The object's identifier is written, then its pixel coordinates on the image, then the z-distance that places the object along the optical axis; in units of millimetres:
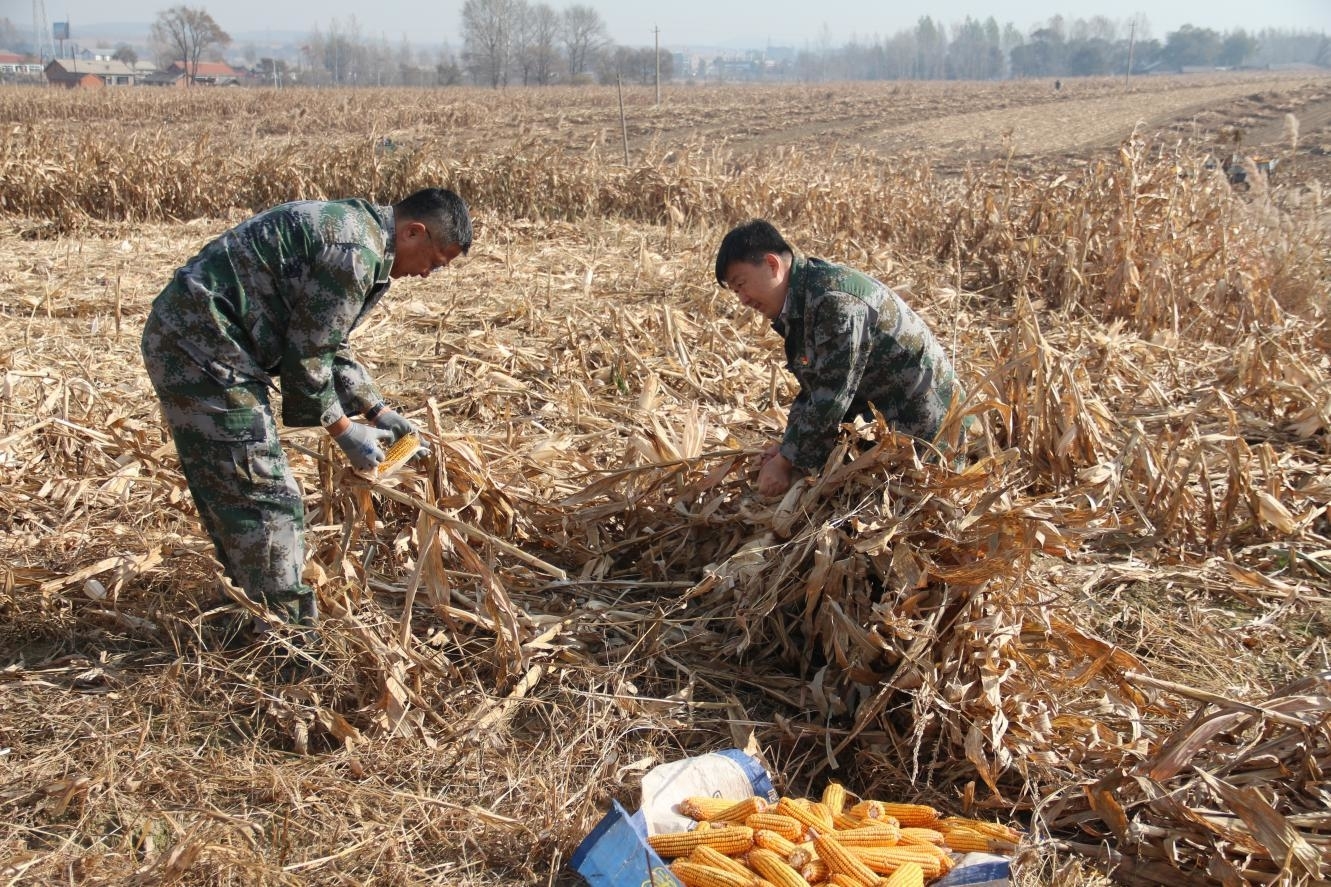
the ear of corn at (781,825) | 2525
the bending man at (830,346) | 3117
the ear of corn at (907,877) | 2344
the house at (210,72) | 77356
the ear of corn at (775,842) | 2455
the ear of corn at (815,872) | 2420
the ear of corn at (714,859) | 2412
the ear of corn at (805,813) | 2557
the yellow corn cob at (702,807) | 2631
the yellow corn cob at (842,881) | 2367
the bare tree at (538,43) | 84125
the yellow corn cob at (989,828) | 2598
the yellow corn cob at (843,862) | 2375
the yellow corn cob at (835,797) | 2686
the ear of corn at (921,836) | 2537
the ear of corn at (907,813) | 2643
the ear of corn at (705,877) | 2369
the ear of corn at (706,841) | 2492
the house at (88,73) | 66062
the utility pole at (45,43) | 93575
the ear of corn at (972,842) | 2568
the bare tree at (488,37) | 86125
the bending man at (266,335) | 2811
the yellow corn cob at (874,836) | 2475
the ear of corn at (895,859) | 2426
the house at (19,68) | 68525
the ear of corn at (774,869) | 2369
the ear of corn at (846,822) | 2592
